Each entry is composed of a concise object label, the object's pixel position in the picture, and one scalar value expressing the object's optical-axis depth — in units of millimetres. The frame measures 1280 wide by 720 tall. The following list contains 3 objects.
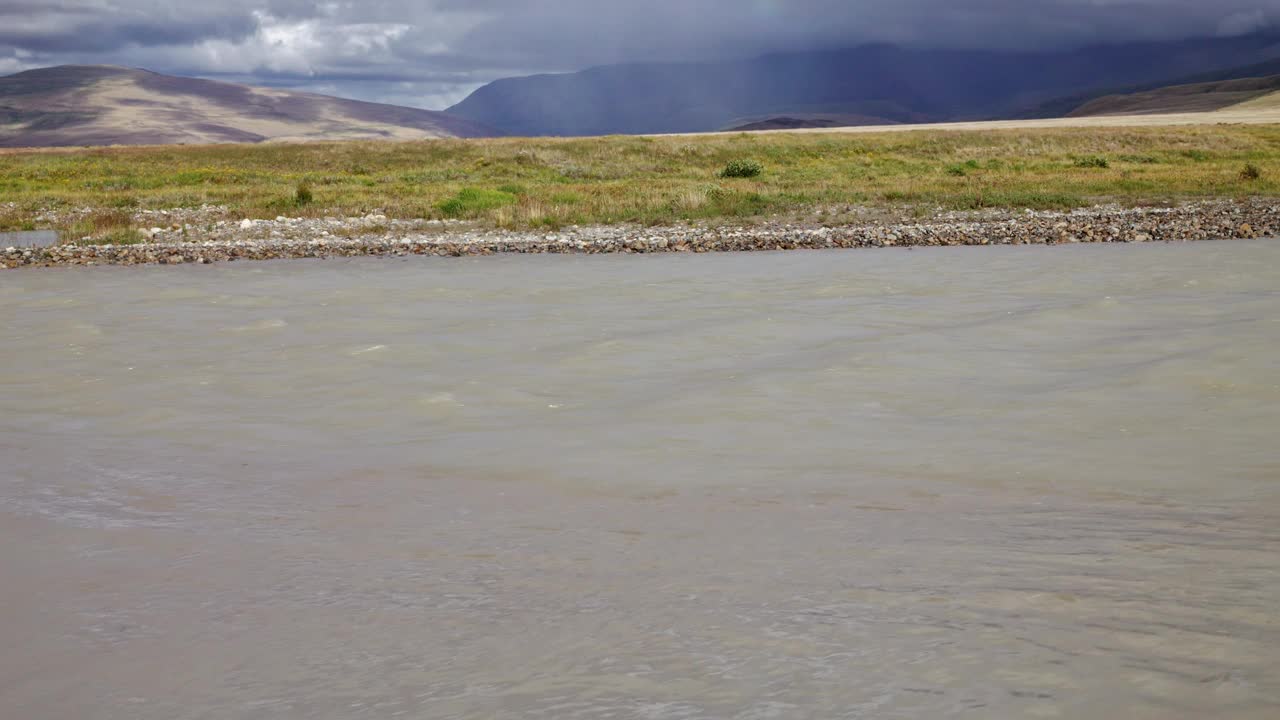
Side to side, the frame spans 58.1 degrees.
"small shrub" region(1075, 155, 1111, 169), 45222
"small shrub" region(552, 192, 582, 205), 32938
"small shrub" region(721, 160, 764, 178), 44031
